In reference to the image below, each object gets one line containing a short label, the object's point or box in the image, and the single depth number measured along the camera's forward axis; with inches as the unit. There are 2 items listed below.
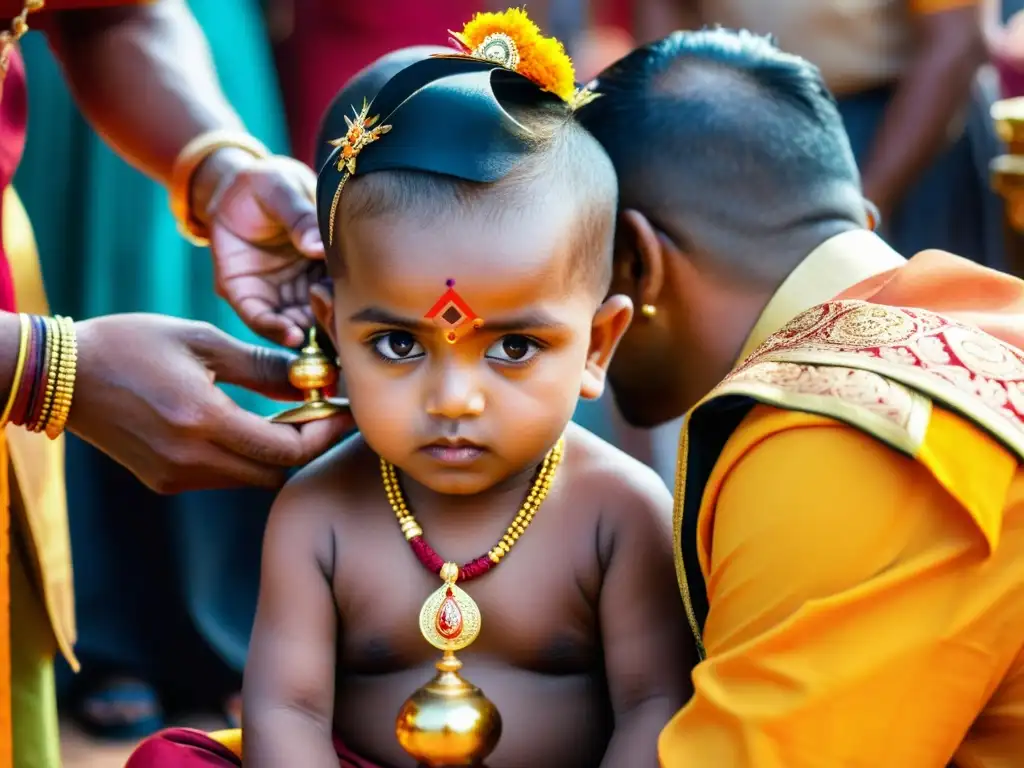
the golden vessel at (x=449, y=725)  63.5
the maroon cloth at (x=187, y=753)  66.1
